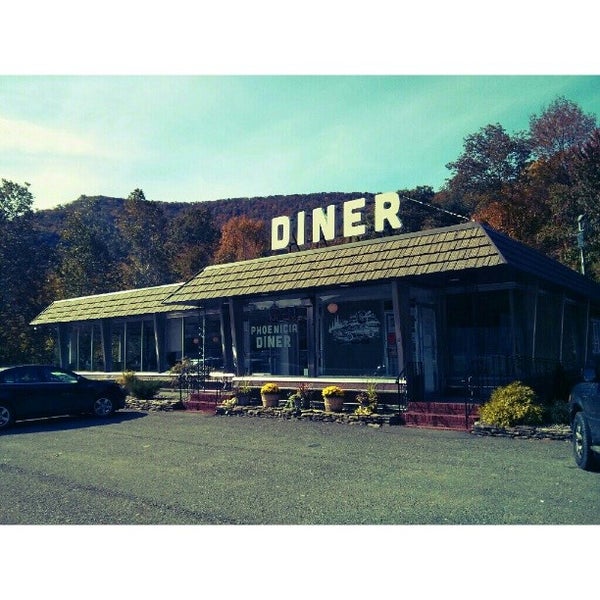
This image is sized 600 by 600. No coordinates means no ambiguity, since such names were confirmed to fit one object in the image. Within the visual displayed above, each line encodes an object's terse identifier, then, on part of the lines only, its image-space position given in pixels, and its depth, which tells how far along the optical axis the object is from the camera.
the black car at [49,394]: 14.25
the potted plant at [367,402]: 13.64
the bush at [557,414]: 11.20
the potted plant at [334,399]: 14.55
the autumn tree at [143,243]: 58.72
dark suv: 7.83
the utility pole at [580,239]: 24.73
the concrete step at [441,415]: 12.24
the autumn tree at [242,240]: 69.06
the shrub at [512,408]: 11.19
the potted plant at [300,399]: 15.22
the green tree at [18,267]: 44.16
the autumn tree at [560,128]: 40.66
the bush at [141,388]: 18.61
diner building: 14.05
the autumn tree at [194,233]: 70.81
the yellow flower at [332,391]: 14.57
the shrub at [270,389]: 15.95
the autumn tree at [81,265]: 50.69
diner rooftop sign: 18.22
